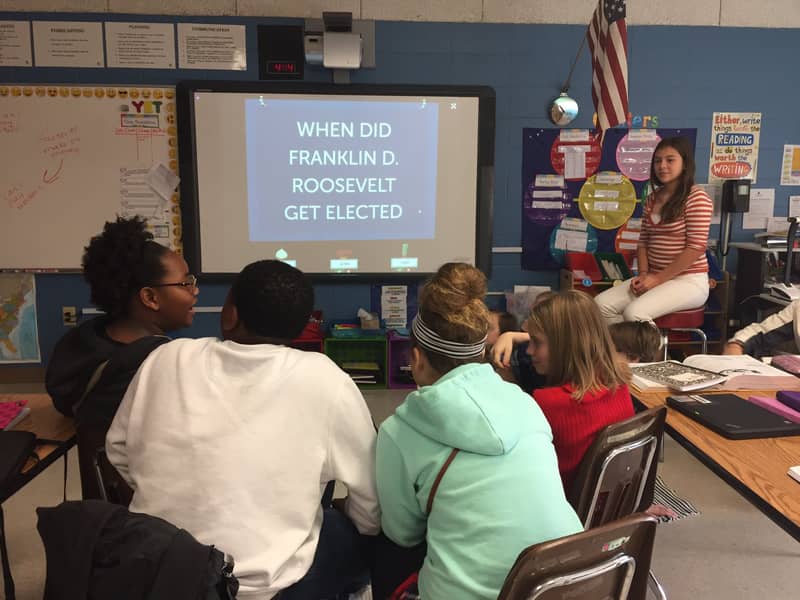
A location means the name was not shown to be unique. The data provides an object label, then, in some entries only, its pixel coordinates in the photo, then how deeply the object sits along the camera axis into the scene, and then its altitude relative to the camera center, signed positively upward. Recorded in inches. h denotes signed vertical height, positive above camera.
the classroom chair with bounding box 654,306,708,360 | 134.9 -24.3
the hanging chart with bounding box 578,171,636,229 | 171.8 +1.2
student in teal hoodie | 42.8 -19.3
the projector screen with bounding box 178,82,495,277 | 160.1 +6.7
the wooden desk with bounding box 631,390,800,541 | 50.3 -23.3
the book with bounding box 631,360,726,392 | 77.1 -21.5
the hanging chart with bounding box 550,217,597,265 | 172.7 -9.1
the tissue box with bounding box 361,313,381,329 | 166.6 -31.3
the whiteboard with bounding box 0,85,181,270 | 157.1 +8.8
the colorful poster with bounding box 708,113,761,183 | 172.4 +16.3
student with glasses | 61.0 -14.1
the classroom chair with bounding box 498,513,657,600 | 39.1 -23.5
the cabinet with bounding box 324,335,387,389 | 165.0 -41.4
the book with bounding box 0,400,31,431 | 65.7 -22.6
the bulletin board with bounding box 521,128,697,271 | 169.2 +9.3
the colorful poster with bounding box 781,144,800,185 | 175.5 +11.4
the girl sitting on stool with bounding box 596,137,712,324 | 132.6 -9.0
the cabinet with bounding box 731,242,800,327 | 158.1 -17.7
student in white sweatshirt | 45.5 -17.4
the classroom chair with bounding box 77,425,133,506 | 59.8 -25.2
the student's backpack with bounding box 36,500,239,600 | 37.5 -21.1
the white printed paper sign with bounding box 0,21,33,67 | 154.9 +37.6
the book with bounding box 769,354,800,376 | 84.0 -21.0
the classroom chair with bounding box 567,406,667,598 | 58.2 -25.4
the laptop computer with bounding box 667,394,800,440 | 63.8 -22.1
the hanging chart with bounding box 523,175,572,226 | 171.0 +1.1
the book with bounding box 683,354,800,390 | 78.5 -21.0
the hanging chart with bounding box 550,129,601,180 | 168.9 +13.6
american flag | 138.4 +31.9
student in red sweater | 64.0 -17.9
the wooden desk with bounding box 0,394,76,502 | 57.7 -23.8
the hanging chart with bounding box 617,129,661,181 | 170.4 +14.4
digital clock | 159.8 +33.6
